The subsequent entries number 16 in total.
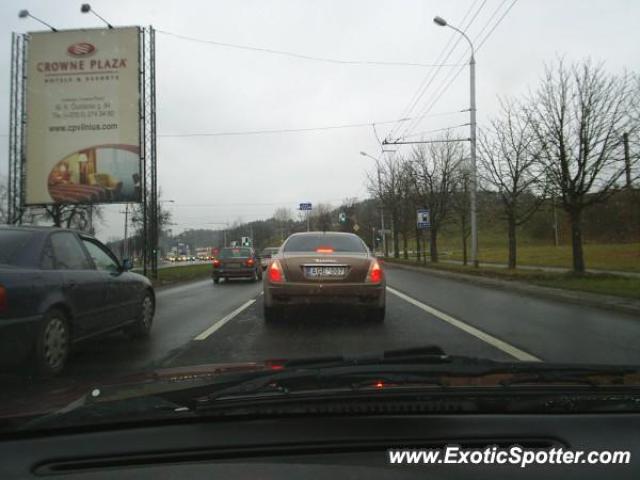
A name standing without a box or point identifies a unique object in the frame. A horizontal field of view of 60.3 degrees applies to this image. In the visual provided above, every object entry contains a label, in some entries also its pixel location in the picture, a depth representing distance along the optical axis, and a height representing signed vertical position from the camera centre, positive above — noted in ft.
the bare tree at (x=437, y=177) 111.04 +13.75
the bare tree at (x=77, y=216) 79.97 +6.58
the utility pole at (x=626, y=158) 53.26 +8.34
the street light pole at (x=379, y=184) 138.72 +15.56
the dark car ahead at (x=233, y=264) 73.77 -2.50
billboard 67.92 +16.34
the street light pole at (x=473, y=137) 75.56 +14.86
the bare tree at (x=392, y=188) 130.72 +14.10
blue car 15.42 -1.52
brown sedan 27.02 -1.72
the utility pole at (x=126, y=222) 170.64 +8.09
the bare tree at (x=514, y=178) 67.67 +8.51
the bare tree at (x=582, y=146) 55.26 +9.99
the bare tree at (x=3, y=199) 182.65 +16.62
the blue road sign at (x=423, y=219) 98.99 +4.59
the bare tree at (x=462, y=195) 88.94 +8.90
